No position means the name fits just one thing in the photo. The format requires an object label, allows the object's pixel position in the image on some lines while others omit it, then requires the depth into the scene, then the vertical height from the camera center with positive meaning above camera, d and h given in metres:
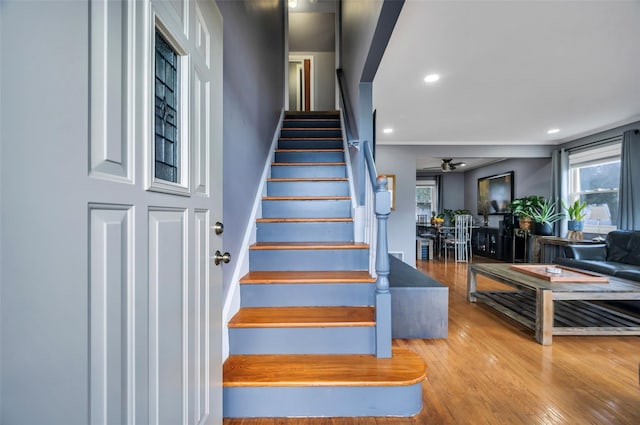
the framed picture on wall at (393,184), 5.74 +0.58
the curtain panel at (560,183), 5.47 +0.58
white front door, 0.46 +0.00
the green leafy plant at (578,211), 4.83 +0.03
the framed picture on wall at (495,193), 7.14 +0.51
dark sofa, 3.22 -0.58
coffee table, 2.36 -0.98
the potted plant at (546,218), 5.46 -0.10
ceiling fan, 7.24 +1.28
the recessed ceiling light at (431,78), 3.01 +1.45
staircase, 1.40 -0.64
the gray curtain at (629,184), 4.07 +0.42
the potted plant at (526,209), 5.72 +0.07
